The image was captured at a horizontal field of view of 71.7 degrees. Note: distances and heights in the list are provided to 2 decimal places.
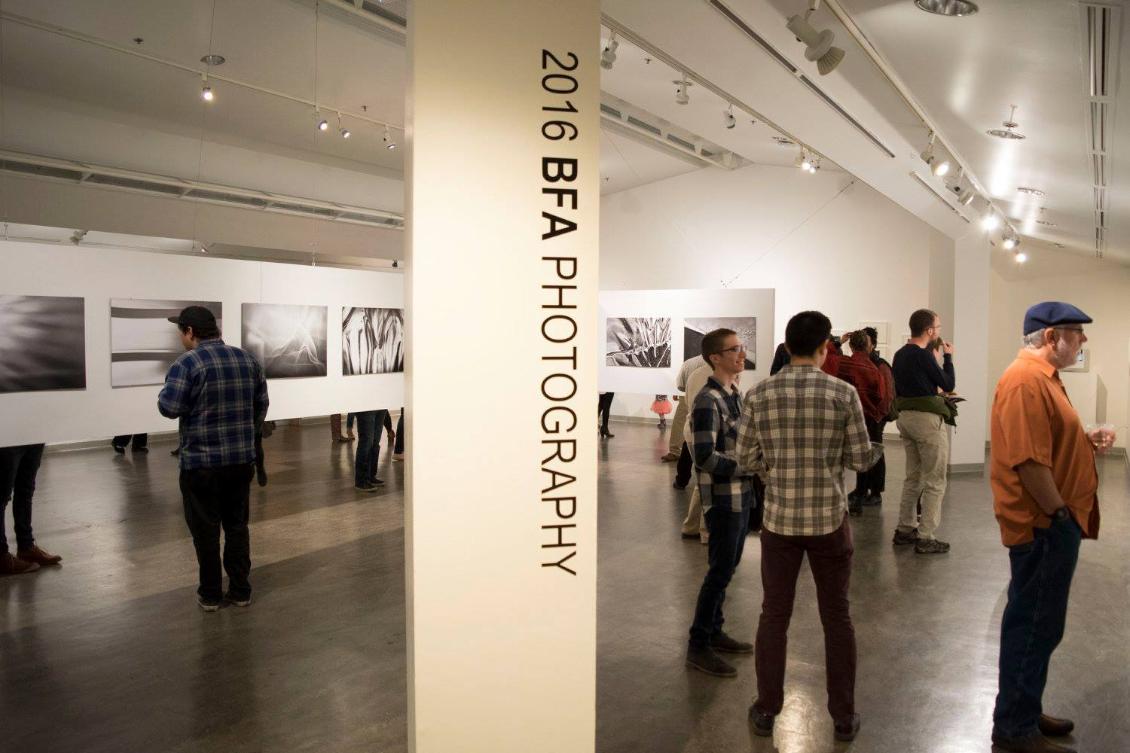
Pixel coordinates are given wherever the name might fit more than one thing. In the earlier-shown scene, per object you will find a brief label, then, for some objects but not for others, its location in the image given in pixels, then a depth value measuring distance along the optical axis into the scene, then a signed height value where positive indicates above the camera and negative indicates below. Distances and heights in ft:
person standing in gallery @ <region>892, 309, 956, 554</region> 20.53 -1.99
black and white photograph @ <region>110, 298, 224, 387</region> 21.93 +0.18
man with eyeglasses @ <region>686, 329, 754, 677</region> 12.33 -2.21
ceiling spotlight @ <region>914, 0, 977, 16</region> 11.36 +5.04
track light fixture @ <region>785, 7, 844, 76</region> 12.80 +5.04
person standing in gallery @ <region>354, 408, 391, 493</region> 28.30 -3.97
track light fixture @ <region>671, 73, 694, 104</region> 25.85 +8.41
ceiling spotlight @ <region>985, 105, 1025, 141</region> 16.91 +4.89
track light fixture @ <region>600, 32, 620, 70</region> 20.61 +7.86
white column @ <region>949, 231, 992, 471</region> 33.14 +0.07
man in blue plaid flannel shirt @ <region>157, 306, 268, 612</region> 15.76 -1.91
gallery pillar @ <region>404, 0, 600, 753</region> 7.39 -0.25
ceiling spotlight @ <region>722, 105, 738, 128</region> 30.40 +9.36
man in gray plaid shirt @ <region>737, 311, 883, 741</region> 10.36 -1.86
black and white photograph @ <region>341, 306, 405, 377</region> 28.12 +0.24
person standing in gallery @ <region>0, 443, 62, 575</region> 18.84 -3.85
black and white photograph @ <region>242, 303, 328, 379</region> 25.30 +0.30
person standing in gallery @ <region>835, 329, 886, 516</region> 24.23 -0.86
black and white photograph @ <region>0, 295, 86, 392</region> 19.39 +0.08
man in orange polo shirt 10.13 -1.97
